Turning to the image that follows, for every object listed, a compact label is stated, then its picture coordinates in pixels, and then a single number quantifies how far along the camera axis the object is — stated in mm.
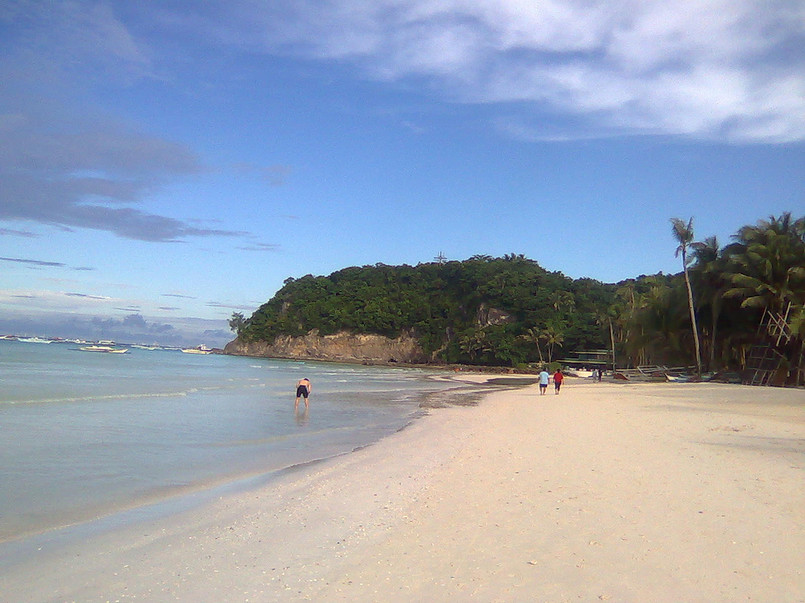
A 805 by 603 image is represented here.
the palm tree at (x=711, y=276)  34156
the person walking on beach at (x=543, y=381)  26969
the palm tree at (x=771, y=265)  30297
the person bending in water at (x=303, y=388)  19117
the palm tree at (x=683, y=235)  37250
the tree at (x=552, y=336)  79312
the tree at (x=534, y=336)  81619
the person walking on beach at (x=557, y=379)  27578
